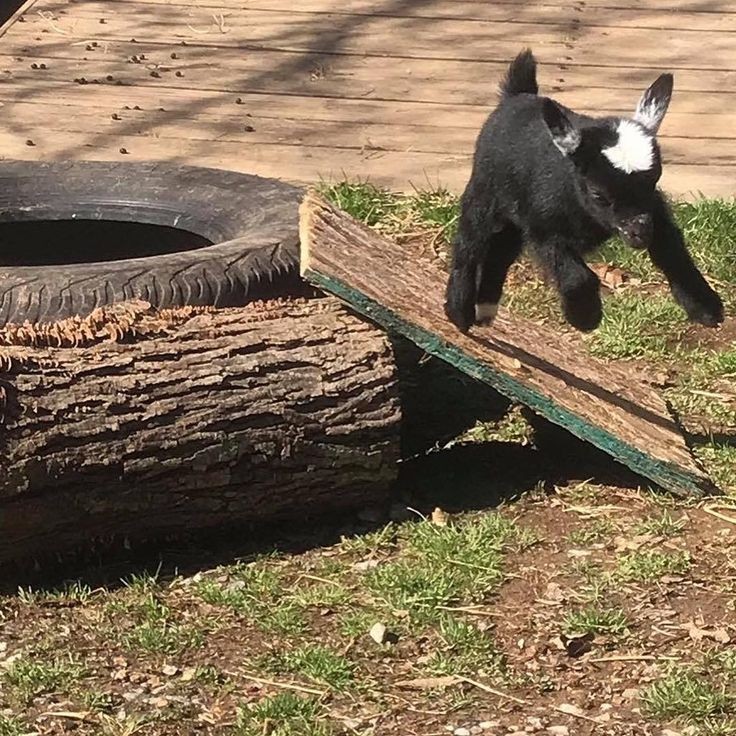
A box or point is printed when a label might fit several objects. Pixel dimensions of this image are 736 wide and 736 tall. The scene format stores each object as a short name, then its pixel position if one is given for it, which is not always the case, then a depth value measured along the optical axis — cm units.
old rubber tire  431
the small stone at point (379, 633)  378
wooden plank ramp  419
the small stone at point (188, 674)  367
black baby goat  372
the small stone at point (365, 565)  413
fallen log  391
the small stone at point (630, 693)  352
